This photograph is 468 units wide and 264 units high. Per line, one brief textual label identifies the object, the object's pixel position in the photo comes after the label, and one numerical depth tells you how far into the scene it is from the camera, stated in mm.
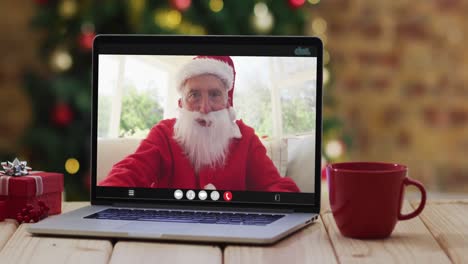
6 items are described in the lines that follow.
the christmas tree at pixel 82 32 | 2834
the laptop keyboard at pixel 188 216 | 1302
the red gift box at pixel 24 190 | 1348
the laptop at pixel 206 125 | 1385
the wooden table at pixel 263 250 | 1141
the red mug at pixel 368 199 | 1230
